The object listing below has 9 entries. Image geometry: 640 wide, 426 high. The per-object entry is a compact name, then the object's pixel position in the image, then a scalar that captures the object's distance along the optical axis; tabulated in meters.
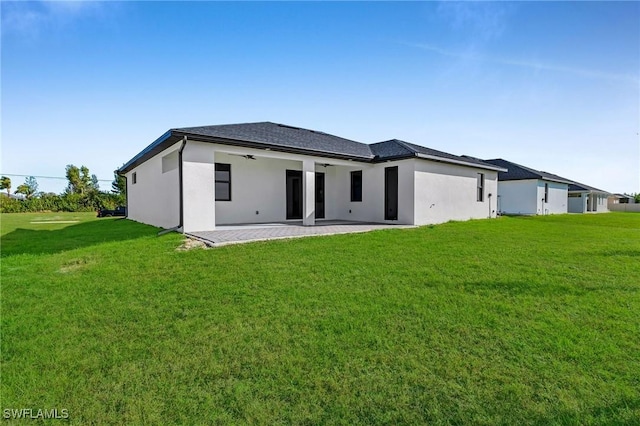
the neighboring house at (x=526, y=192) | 24.72
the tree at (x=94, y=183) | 45.99
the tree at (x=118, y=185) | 36.88
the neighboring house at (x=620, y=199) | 44.51
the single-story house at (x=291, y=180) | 9.81
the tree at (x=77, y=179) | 40.91
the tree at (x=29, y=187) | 42.72
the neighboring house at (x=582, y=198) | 32.56
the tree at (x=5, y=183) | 41.75
